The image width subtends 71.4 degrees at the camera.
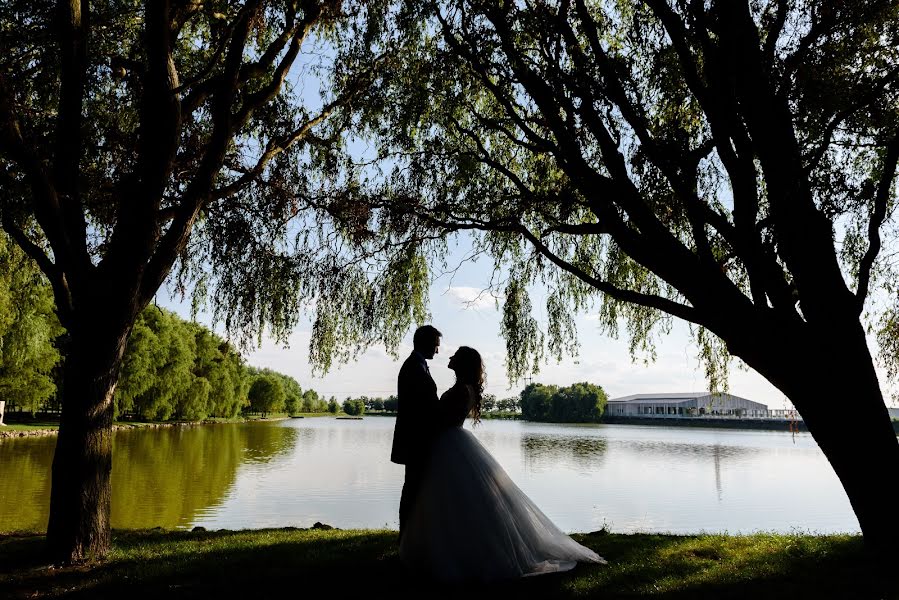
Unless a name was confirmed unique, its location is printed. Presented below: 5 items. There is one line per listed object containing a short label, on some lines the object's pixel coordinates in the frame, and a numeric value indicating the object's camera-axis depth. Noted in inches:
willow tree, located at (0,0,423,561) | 202.8
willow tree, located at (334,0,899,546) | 196.7
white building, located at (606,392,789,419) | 4114.2
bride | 159.2
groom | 169.8
